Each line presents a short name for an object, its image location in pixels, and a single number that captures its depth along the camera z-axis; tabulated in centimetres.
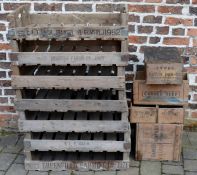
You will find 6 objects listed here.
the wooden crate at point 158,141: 358
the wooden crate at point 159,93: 347
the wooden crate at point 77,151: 345
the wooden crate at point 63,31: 303
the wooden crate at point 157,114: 353
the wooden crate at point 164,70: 330
